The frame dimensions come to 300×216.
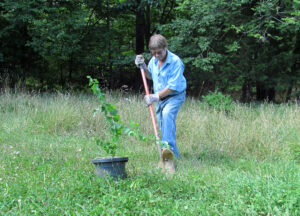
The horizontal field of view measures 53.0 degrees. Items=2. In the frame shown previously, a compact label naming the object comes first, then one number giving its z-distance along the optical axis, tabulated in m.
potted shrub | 3.42
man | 4.25
